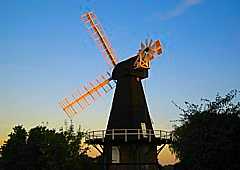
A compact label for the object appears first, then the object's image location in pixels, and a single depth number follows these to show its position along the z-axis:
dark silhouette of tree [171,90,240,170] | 22.05
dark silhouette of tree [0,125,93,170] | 36.62
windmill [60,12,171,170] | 35.00
